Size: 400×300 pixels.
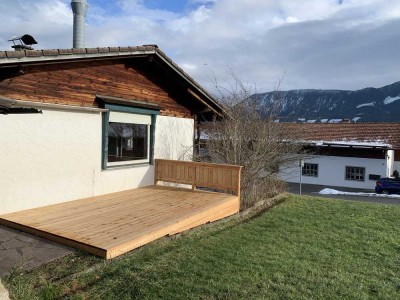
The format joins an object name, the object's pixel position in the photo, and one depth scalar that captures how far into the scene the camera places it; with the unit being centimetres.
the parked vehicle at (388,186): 2280
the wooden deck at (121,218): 492
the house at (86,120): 608
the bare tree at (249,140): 1003
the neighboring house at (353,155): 2572
